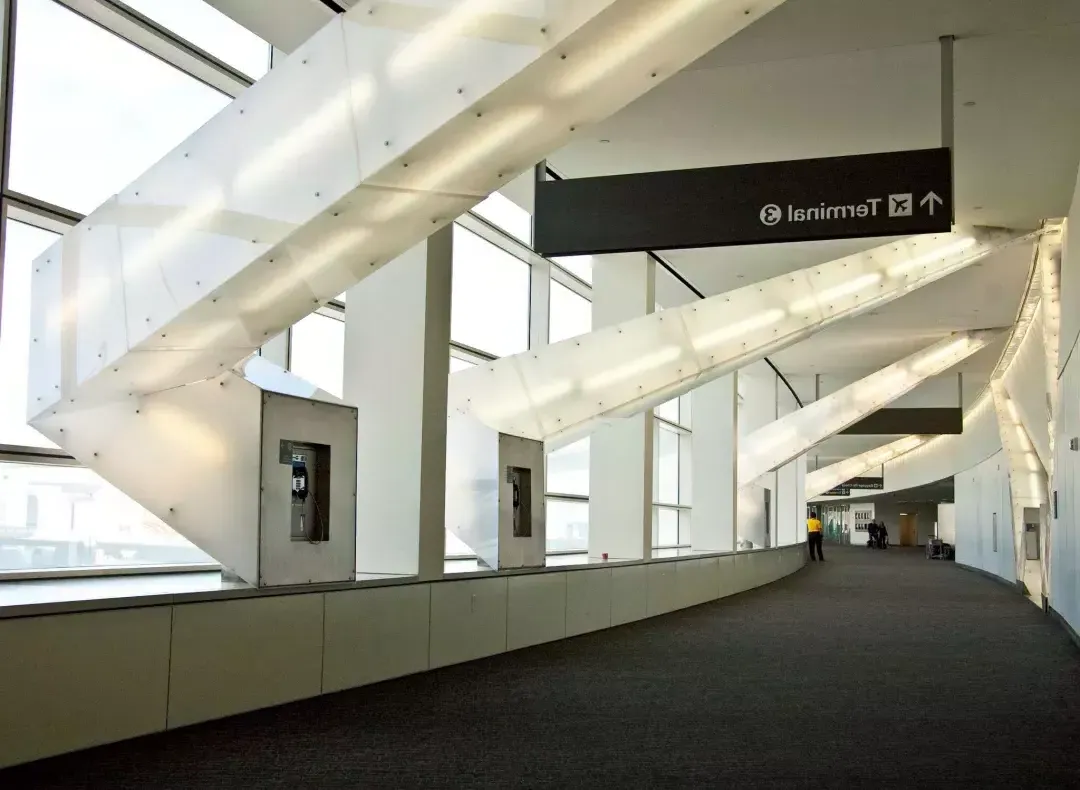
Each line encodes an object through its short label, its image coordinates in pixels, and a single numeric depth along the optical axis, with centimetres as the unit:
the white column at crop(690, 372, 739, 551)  2220
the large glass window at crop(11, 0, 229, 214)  744
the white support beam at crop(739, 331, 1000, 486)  2684
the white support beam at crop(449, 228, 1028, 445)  1252
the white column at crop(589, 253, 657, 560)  1587
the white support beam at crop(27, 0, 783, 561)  606
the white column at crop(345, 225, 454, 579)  966
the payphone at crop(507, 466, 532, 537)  1169
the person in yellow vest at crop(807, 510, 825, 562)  4019
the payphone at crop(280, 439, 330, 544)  816
